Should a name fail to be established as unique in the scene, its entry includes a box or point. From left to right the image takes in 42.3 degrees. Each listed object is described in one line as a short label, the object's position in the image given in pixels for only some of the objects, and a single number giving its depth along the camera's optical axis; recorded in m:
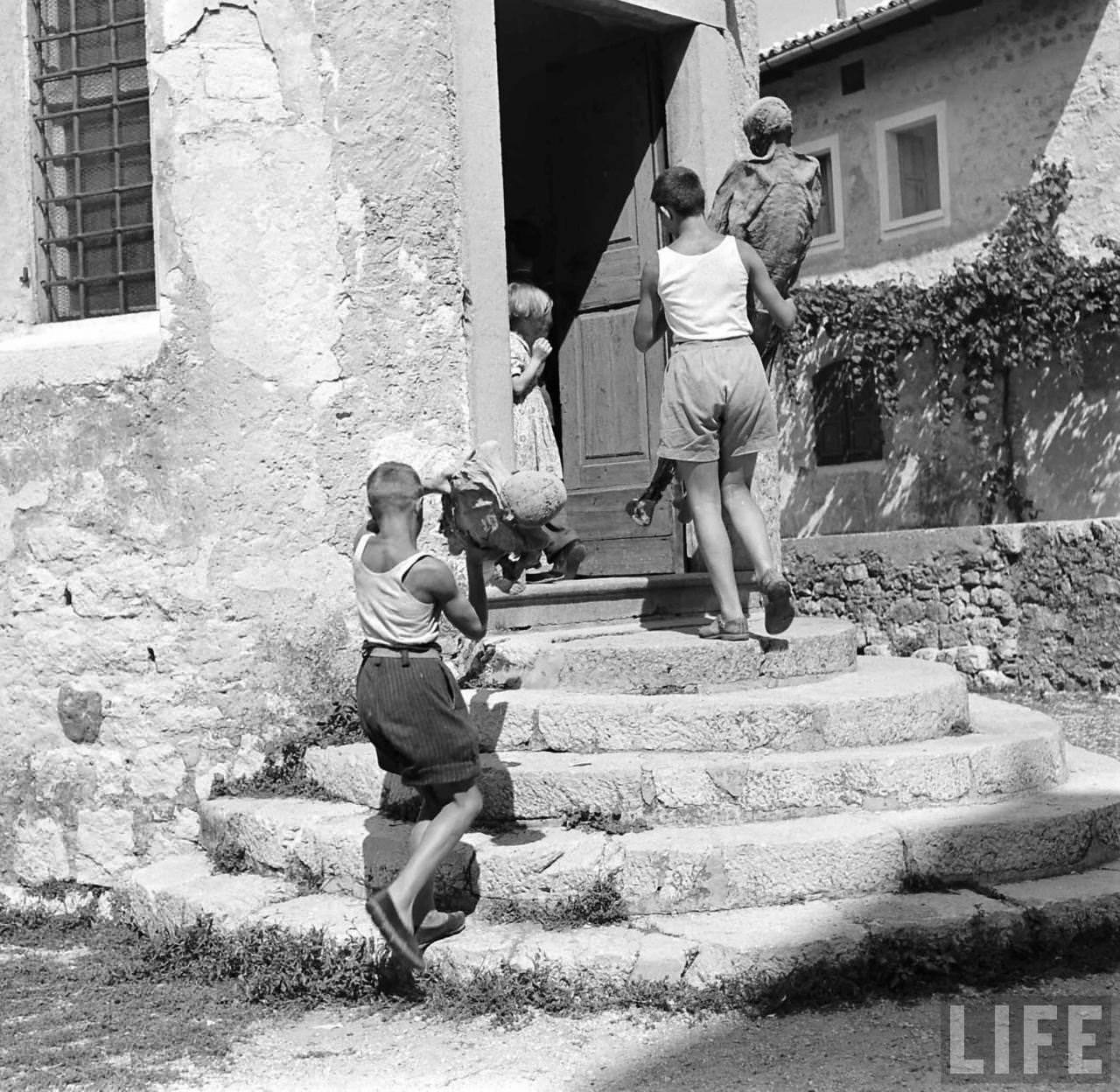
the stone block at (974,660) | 11.80
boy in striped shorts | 4.10
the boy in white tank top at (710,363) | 5.34
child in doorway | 6.99
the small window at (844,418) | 16.03
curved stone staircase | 4.25
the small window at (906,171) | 15.98
